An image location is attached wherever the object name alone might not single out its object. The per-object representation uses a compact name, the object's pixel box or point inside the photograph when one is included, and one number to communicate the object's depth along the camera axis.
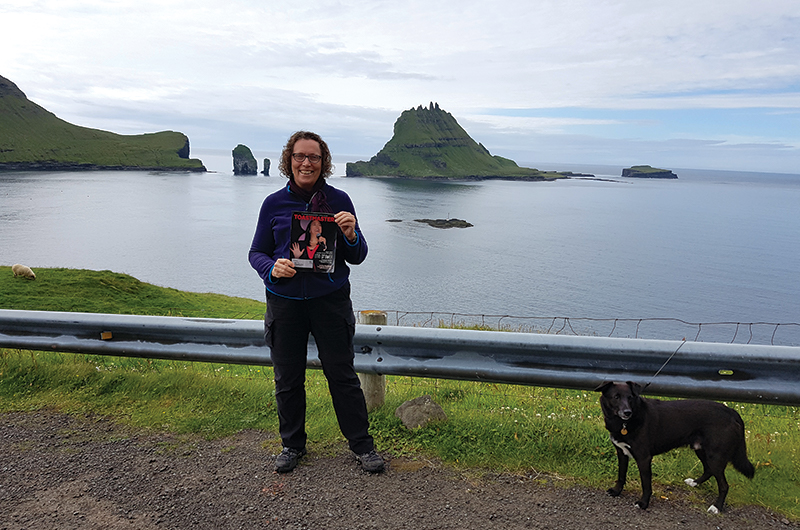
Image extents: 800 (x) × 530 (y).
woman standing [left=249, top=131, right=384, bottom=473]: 3.86
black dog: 3.38
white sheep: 23.81
